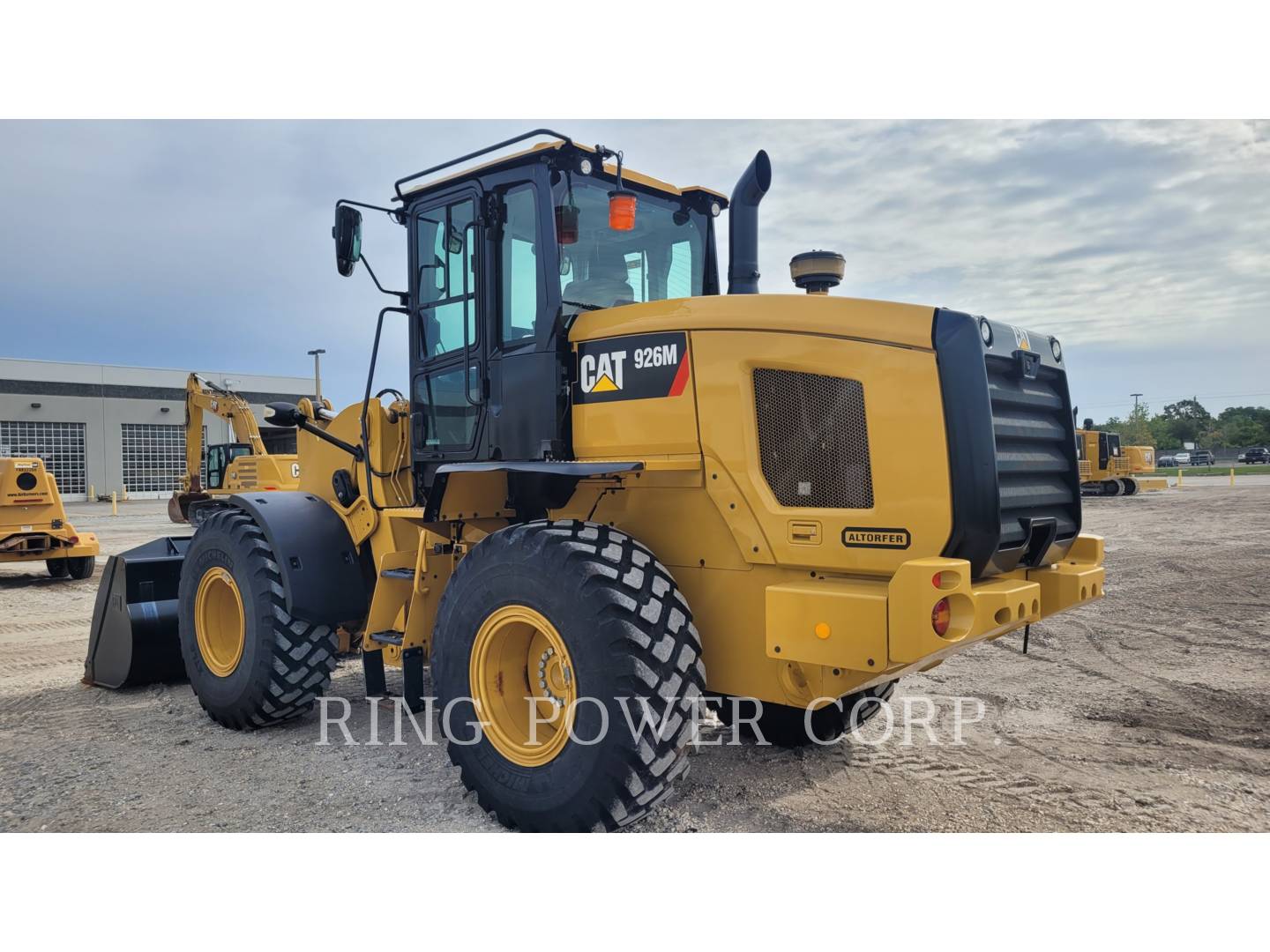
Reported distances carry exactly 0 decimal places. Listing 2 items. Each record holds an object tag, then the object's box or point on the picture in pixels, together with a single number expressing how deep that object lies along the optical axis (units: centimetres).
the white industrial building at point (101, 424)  4400
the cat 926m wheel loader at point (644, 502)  355
